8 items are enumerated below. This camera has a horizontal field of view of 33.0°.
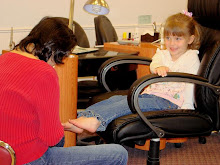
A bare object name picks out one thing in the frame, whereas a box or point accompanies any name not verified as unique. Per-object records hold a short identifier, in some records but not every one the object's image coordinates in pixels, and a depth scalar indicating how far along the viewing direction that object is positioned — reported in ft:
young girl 5.96
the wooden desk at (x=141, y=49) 8.45
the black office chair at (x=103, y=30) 10.73
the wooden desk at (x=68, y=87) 6.98
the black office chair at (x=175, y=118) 5.44
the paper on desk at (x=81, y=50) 8.04
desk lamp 7.22
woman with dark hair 3.89
